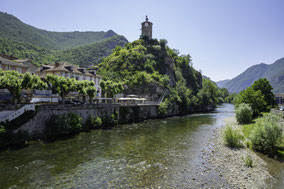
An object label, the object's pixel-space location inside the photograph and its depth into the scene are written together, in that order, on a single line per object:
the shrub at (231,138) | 25.44
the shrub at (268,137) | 21.55
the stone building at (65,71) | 51.57
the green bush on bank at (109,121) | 40.78
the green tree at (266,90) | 53.78
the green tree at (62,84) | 33.66
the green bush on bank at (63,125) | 30.43
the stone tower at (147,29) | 125.96
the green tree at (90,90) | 40.53
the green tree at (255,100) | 48.90
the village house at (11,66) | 39.00
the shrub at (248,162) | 18.50
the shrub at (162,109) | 64.23
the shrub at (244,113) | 43.19
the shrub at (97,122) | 38.32
